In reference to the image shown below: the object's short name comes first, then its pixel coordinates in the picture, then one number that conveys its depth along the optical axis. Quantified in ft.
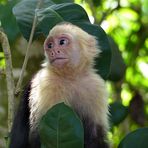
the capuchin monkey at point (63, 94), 7.81
